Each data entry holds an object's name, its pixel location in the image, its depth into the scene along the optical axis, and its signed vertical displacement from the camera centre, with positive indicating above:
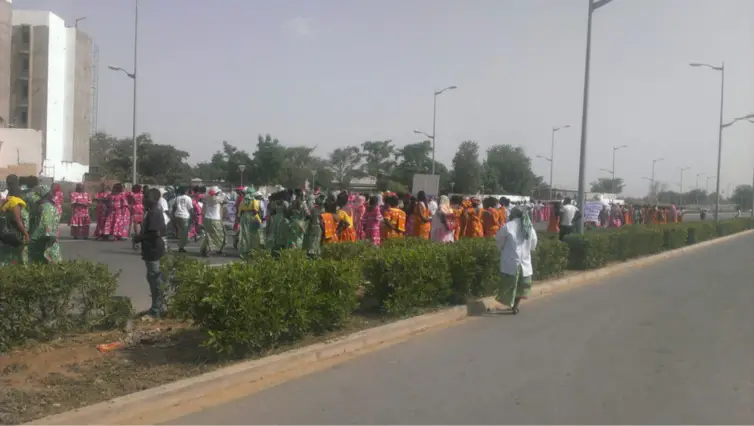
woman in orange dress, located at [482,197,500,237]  15.56 -0.55
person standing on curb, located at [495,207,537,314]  9.75 -0.85
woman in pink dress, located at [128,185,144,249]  17.86 -0.60
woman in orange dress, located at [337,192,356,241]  11.70 -0.54
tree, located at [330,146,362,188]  91.88 +3.96
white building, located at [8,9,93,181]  60.31 +8.41
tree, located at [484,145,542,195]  81.12 +2.87
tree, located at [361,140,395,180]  89.19 +4.78
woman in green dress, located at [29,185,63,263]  8.22 -0.67
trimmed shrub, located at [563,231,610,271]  15.20 -1.11
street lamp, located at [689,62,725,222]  35.84 +3.36
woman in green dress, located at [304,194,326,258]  11.18 -0.71
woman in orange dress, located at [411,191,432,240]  14.28 -0.56
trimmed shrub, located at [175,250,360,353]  6.34 -1.10
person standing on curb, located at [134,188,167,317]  7.85 -0.77
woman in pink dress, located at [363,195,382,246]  13.44 -0.60
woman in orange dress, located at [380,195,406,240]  13.17 -0.53
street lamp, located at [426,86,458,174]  41.19 +3.43
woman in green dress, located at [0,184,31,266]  7.92 -0.64
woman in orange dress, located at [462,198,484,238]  15.34 -0.65
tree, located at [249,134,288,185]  64.81 +2.24
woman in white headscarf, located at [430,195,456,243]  13.72 -0.58
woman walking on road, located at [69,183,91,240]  18.53 -0.95
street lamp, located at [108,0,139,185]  28.12 +4.61
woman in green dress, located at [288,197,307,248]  11.01 -0.60
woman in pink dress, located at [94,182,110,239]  18.70 -0.91
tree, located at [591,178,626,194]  117.39 +2.80
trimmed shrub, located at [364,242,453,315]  8.77 -1.10
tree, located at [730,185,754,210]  100.06 +1.60
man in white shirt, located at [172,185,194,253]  15.91 -0.74
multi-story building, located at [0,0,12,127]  53.12 +9.34
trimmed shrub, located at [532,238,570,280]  12.50 -1.12
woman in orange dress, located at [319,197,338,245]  11.65 -0.57
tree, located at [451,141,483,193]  69.75 +2.60
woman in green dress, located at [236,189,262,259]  15.05 -0.82
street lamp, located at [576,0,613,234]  17.25 +2.10
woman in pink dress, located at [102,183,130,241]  18.45 -0.95
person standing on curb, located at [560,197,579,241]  19.94 -0.55
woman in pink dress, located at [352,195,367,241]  16.45 -0.55
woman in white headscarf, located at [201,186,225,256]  15.65 -0.90
